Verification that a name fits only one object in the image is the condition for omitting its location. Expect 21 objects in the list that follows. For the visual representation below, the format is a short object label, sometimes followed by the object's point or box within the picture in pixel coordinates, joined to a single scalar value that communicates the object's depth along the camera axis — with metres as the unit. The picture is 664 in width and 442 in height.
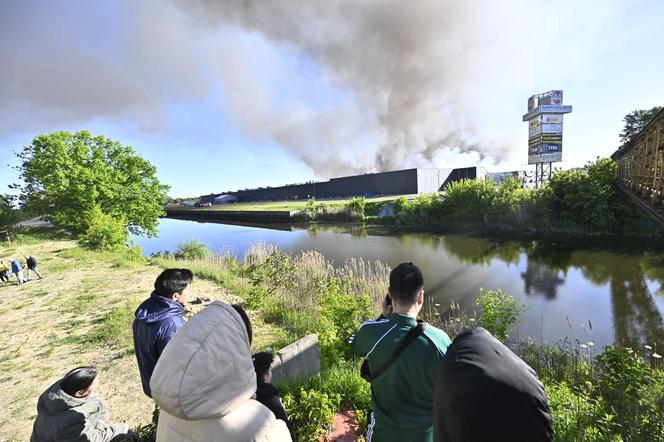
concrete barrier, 3.79
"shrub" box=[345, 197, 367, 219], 34.22
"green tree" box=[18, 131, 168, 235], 18.91
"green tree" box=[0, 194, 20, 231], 21.25
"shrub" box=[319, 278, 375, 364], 4.49
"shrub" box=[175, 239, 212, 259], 16.95
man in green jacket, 1.69
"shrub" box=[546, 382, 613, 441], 2.69
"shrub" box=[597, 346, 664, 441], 2.74
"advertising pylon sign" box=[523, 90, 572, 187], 38.56
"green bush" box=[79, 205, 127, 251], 17.70
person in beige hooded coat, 1.09
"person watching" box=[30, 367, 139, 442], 2.46
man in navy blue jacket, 2.62
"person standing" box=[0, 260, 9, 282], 11.53
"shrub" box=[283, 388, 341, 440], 2.91
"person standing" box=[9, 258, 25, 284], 10.87
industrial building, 46.09
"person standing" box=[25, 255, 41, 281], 11.48
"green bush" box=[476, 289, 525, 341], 5.07
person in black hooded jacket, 0.83
